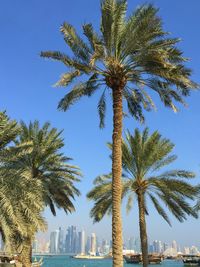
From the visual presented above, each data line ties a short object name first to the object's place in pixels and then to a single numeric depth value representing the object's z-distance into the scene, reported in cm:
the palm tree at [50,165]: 1856
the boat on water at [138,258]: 7308
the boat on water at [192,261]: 6330
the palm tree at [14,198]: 1276
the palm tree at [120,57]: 1136
